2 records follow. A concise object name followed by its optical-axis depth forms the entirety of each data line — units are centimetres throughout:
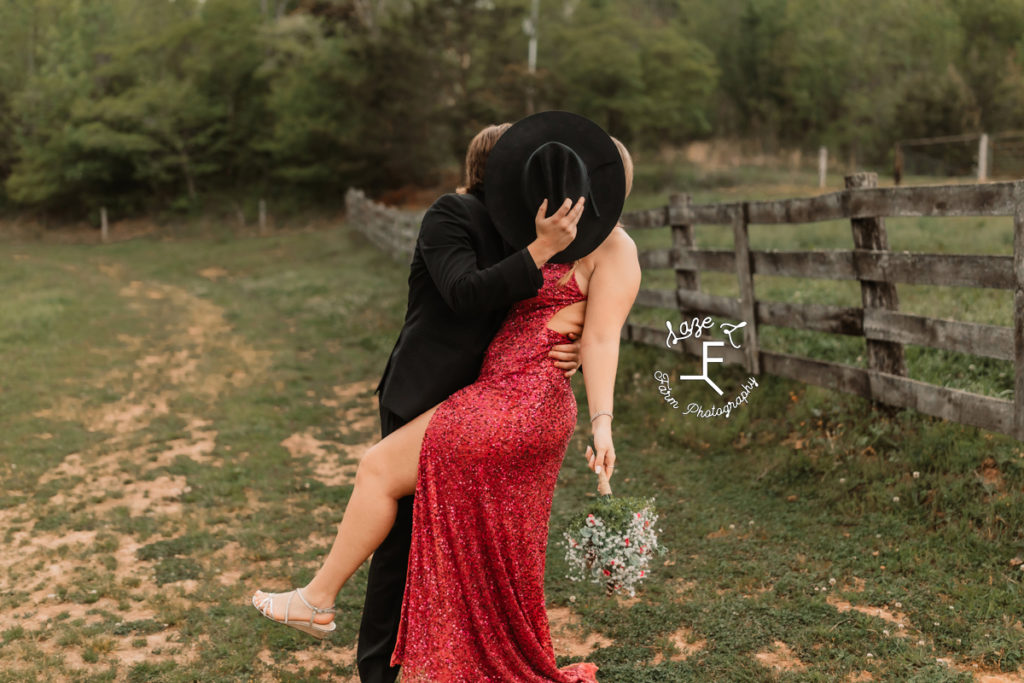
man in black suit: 273
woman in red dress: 292
